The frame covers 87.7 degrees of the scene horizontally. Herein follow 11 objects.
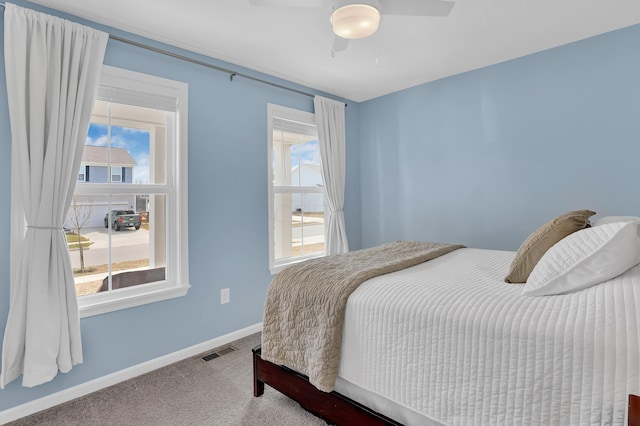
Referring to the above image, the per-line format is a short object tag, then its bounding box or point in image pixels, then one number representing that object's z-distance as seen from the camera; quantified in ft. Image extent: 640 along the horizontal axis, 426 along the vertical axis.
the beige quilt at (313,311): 5.07
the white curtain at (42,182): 6.06
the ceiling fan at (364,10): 5.36
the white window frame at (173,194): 7.97
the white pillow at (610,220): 5.72
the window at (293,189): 10.85
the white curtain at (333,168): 12.09
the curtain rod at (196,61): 7.43
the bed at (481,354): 3.14
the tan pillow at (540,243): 5.17
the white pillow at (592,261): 3.98
